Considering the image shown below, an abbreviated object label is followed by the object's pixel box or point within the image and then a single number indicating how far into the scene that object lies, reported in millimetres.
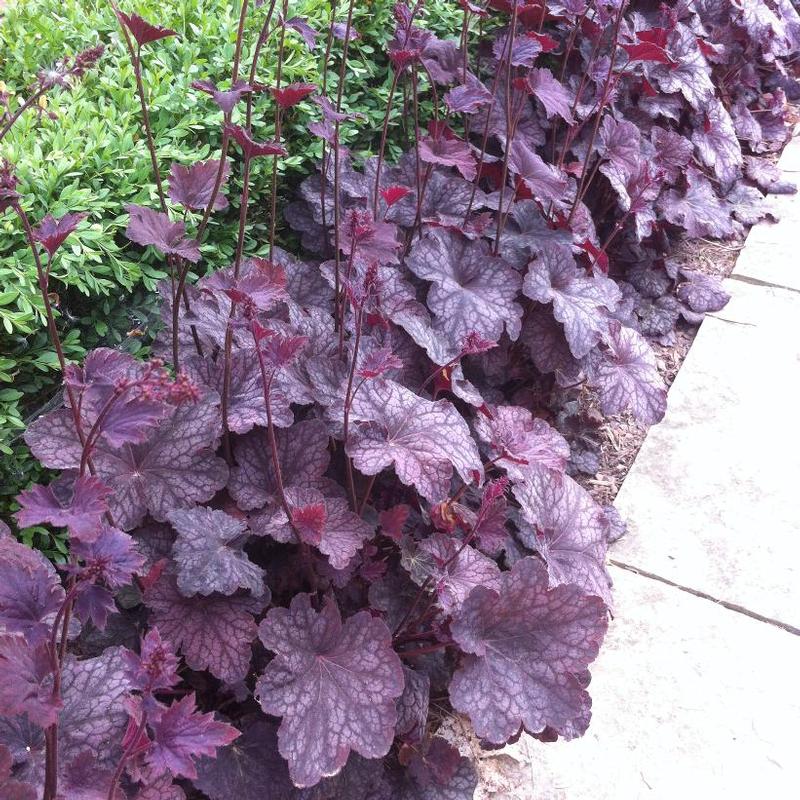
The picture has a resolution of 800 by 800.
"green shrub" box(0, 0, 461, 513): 1873
